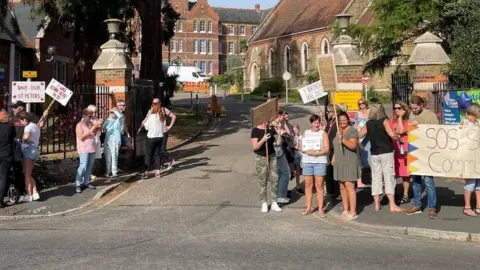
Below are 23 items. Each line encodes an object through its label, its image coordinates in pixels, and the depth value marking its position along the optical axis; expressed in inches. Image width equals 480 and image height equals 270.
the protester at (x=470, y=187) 355.9
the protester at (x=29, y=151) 404.2
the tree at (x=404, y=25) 674.8
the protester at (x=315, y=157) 365.7
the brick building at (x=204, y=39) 3727.9
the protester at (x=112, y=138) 502.3
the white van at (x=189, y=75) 2795.3
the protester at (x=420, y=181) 358.6
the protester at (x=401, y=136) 375.6
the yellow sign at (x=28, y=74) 532.0
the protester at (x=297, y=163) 440.5
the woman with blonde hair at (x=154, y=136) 505.4
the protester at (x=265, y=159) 377.1
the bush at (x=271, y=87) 2390.5
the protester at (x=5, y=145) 380.5
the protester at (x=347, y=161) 362.0
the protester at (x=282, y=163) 389.7
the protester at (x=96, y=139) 458.0
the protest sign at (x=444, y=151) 361.1
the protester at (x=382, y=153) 363.9
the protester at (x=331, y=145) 393.4
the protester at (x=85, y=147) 440.2
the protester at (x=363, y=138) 427.3
